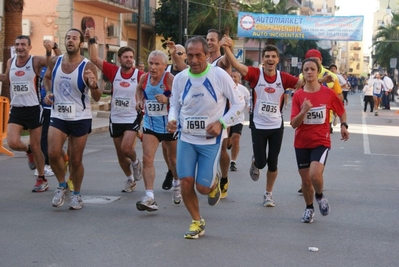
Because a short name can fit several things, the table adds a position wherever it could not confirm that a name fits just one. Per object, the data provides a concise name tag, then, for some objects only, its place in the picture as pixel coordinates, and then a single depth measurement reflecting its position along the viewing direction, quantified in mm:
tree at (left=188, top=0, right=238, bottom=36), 52219
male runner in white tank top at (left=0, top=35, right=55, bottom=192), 10719
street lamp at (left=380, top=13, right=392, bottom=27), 81075
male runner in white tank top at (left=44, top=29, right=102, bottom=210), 9203
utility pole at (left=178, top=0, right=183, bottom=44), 36719
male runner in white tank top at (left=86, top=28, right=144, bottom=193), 10242
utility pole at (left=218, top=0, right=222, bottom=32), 48356
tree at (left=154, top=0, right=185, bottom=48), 48969
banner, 47438
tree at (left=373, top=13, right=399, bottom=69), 78050
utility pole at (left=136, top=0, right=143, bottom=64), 28734
